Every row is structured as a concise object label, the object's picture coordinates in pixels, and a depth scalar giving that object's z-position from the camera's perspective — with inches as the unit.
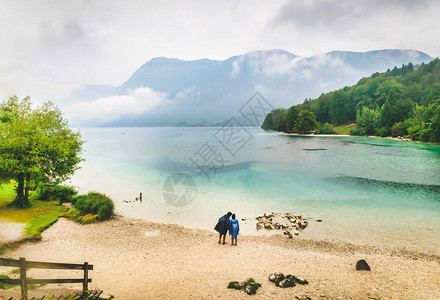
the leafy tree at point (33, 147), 771.4
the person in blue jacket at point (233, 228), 647.8
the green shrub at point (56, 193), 997.7
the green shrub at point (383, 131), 5098.4
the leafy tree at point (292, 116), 6944.9
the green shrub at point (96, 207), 866.1
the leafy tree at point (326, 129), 6771.7
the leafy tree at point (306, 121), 6672.2
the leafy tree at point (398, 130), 4650.6
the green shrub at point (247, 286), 420.5
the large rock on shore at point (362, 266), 513.3
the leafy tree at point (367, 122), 5566.9
